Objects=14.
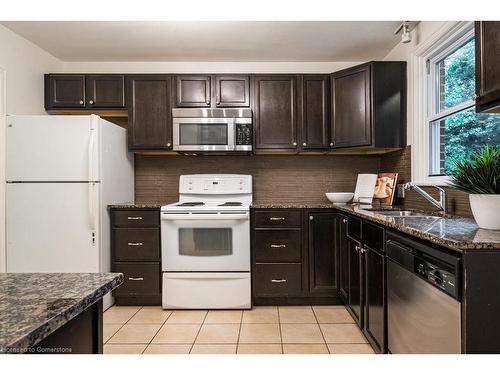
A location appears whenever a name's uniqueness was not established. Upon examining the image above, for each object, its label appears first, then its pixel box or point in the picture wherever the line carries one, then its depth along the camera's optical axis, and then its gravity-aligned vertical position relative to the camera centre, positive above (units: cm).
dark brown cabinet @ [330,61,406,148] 299 +72
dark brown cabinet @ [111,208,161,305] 304 -58
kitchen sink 230 -21
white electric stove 297 -63
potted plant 147 -1
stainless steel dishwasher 124 -50
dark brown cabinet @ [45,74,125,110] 337 +97
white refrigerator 280 -5
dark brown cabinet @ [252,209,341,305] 304 -62
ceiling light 267 +128
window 220 +53
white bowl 331 -12
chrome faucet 219 -8
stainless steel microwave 327 +58
